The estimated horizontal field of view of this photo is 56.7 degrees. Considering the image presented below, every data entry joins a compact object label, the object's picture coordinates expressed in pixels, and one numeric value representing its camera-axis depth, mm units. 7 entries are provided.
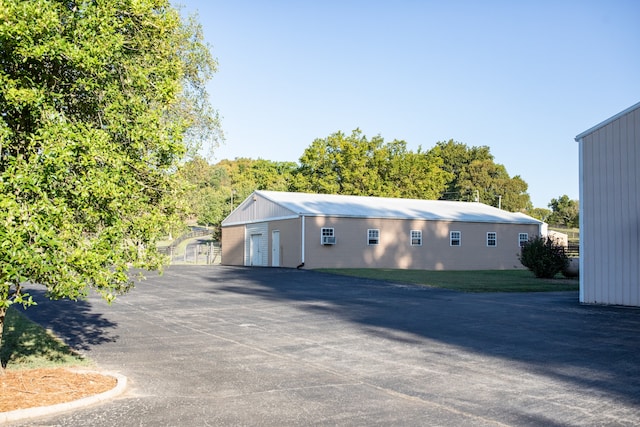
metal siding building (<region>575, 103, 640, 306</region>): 15734
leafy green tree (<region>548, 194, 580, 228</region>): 92775
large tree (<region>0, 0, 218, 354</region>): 5883
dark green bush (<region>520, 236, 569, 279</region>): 27423
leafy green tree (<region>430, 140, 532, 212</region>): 85750
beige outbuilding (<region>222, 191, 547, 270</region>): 32938
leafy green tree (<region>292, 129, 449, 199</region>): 62125
